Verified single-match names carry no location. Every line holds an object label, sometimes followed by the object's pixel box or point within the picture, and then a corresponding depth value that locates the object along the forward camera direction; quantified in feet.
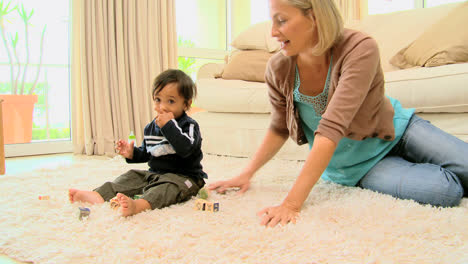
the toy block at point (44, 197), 4.01
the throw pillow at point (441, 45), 5.90
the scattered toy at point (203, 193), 4.04
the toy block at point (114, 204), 3.56
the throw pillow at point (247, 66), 7.84
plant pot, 9.50
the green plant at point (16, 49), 9.55
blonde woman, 3.35
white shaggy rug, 2.52
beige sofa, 5.24
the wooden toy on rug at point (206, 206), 3.58
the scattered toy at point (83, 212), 3.34
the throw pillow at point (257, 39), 8.42
